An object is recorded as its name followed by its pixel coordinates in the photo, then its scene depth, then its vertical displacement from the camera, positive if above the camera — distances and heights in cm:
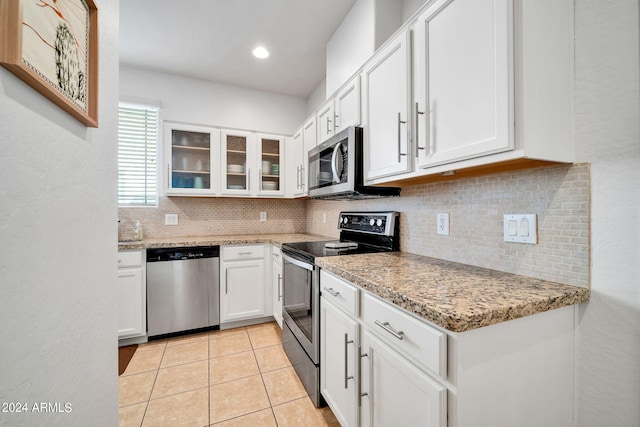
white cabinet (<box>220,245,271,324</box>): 261 -70
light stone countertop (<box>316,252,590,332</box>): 74 -26
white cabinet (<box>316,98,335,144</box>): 206 +75
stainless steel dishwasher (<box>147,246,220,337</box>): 239 -70
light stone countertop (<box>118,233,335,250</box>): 234 -26
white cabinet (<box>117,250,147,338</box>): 229 -69
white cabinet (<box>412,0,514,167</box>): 87 +50
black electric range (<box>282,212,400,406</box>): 160 -44
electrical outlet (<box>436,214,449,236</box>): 145 -6
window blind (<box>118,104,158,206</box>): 278 +62
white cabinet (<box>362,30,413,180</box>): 128 +55
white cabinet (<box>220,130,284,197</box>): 291 +56
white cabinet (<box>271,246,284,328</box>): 250 -67
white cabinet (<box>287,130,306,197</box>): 277 +53
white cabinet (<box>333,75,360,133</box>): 169 +73
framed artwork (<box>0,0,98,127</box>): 44 +34
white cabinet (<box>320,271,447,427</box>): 83 -61
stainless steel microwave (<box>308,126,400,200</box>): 166 +30
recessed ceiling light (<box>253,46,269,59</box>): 245 +150
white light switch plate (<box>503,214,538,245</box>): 106 -6
